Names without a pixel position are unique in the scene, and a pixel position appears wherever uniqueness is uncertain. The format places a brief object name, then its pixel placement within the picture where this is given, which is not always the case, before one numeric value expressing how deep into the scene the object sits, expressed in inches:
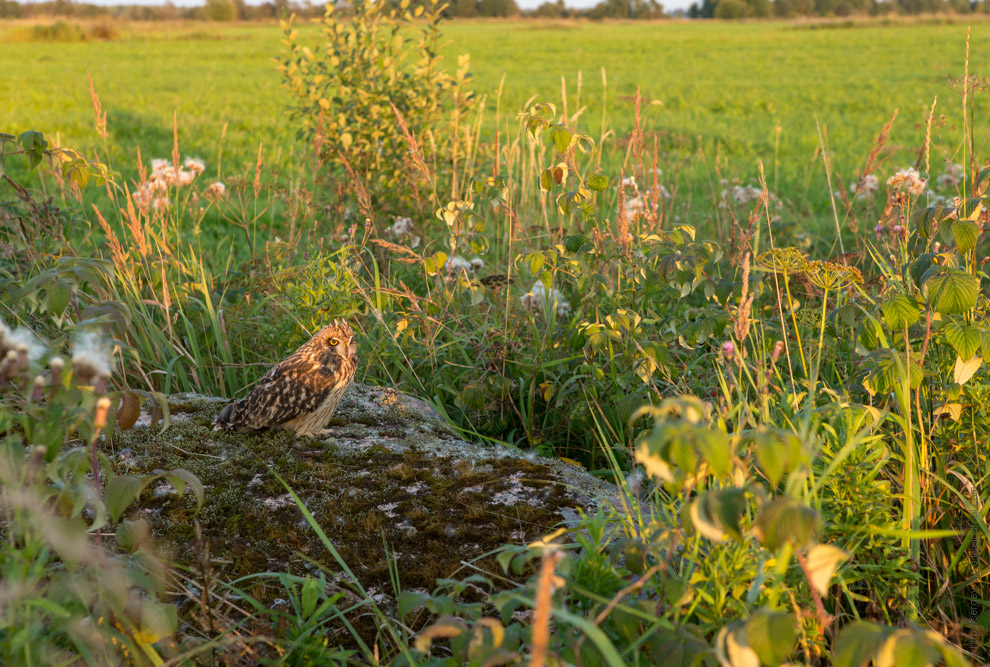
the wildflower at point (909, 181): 113.6
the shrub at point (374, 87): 200.4
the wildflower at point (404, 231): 167.7
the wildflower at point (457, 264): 121.6
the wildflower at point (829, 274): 83.9
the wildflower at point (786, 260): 85.7
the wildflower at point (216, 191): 152.9
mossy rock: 76.0
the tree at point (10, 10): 1873.9
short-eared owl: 98.0
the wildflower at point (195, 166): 164.4
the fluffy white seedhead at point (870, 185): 189.7
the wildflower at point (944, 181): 195.9
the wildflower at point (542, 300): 128.5
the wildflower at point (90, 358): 45.1
